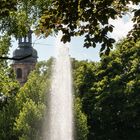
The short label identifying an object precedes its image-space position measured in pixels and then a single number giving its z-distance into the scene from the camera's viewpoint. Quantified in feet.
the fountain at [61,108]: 145.38
